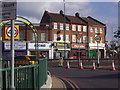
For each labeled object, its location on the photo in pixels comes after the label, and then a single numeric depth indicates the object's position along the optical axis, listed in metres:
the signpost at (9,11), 5.39
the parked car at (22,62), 10.71
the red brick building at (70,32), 47.09
